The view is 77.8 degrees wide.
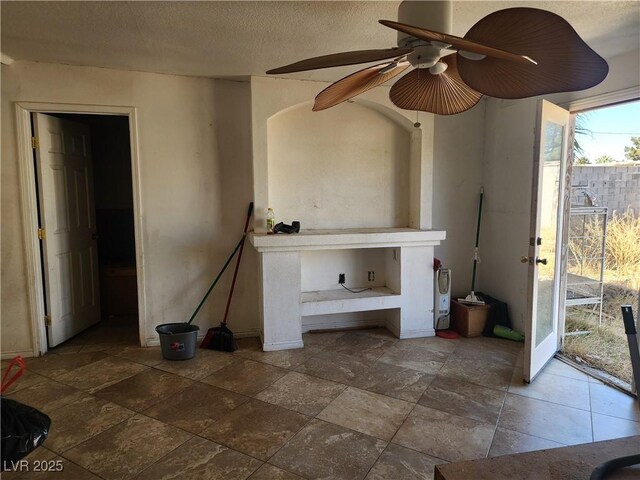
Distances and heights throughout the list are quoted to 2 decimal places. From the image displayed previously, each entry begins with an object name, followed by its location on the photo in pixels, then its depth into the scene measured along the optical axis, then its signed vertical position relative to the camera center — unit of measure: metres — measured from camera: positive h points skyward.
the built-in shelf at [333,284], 3.52 -0.76
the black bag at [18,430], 1.51 -0.88
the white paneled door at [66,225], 3.49 -0.19
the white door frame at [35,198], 3.27 +0.06
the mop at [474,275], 4.03 -0.80
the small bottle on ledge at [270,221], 3.62 -0.16
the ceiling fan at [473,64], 1.29 +0.55
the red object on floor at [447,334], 3.90 -1.31
